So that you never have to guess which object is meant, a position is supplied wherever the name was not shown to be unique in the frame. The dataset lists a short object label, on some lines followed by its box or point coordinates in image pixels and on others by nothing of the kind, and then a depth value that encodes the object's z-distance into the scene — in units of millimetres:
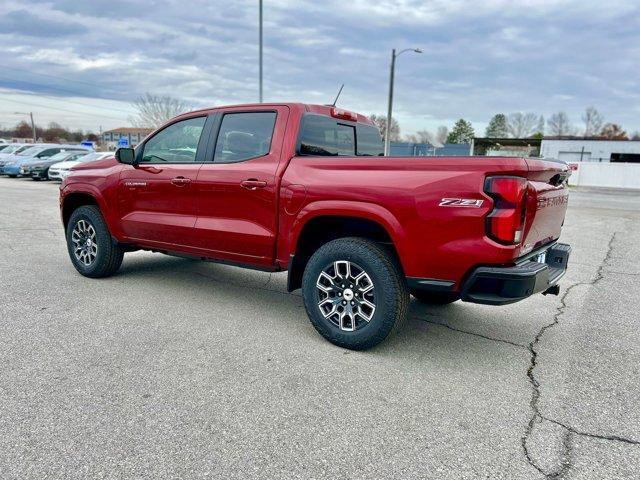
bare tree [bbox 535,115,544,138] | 93112
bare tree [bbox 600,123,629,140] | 82562
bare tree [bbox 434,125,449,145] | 99894
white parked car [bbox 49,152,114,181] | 20078
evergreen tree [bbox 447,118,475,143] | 88550
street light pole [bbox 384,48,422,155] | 22562
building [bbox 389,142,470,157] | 44125
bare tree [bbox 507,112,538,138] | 92938
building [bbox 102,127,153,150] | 67844
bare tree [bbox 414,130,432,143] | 87875
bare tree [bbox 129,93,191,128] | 50625
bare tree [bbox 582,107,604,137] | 92262
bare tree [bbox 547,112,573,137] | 95862
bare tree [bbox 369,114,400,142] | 77875
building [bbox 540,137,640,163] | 42219
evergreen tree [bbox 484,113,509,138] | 93638
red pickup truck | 3119
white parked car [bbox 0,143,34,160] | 25297
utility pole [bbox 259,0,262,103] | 17203
